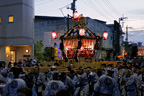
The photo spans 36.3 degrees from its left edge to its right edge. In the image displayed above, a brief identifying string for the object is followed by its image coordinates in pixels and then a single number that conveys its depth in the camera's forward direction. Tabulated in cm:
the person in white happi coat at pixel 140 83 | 995
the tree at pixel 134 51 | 6891
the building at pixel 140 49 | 12021
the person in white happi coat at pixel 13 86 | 661
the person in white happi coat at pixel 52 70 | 1098
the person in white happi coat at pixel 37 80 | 1028
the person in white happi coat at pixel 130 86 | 1012
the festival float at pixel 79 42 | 2323
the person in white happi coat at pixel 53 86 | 672
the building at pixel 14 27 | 2678
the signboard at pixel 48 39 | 2259
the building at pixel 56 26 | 3803
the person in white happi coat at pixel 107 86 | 771
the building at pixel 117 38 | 4916
